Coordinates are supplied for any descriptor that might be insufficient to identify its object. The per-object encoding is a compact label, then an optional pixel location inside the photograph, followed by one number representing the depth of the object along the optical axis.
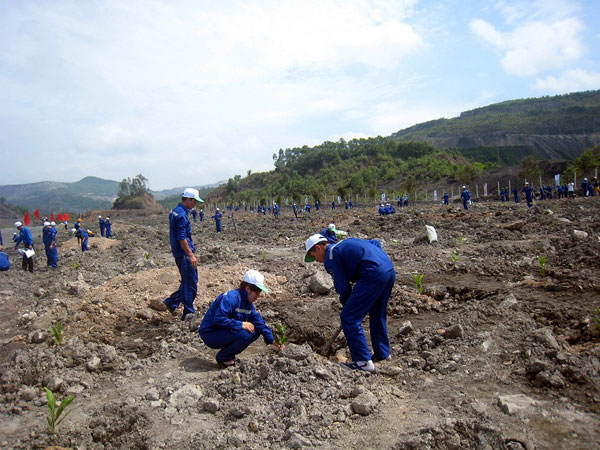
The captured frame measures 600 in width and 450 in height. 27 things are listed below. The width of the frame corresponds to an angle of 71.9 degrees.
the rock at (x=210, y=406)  3.47
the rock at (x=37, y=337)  5.29
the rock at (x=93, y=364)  4.43
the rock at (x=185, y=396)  3.64
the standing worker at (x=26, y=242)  13.32
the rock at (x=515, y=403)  2.86
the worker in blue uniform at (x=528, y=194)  22.23
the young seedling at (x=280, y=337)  4.63
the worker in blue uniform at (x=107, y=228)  25.50
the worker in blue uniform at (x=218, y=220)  24.25
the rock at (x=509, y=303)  5.06
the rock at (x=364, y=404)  3.14
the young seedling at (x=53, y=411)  3.24
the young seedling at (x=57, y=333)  5.07
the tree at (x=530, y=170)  41.65
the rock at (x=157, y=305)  6.68
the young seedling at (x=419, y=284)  6.47
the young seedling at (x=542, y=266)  6.81
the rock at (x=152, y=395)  3.76
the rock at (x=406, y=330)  4.86
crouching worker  4.18
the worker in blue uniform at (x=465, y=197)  24.40
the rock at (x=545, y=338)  3.68
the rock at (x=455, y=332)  4.32
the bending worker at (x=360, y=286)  3.87
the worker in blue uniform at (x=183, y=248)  5.86
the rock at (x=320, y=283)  7.10
